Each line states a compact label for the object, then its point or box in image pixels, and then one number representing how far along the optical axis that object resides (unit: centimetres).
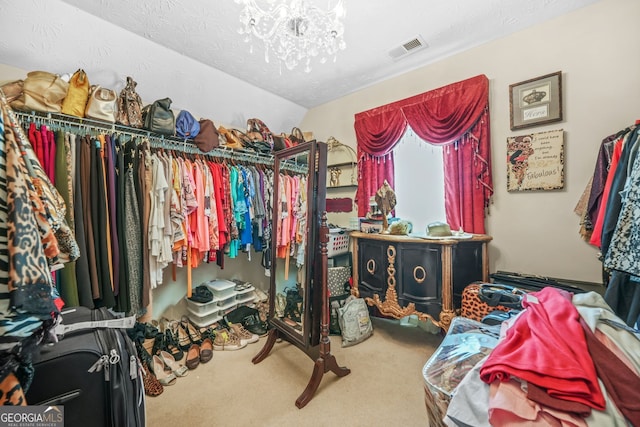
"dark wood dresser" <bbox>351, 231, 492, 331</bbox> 190
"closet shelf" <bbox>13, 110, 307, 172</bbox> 168
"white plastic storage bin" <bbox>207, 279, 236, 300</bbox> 249
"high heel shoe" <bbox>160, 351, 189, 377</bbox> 182
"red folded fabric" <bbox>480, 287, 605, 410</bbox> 74
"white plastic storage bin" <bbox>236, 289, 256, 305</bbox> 267
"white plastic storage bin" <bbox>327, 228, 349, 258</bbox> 271
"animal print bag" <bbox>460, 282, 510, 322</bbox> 171
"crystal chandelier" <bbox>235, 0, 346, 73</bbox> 151
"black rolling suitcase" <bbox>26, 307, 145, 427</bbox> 78
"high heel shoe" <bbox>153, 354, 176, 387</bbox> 173
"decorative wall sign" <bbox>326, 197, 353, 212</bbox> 306
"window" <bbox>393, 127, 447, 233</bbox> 255
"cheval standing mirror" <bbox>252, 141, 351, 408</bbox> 162
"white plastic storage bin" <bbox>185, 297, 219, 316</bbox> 236
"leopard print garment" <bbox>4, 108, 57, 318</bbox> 52
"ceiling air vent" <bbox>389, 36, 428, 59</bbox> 215
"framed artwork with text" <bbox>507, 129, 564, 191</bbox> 191
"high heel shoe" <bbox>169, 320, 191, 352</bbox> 213
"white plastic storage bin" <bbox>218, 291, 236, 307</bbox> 250
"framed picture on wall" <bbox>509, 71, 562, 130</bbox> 190
